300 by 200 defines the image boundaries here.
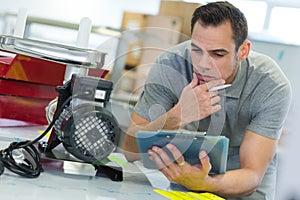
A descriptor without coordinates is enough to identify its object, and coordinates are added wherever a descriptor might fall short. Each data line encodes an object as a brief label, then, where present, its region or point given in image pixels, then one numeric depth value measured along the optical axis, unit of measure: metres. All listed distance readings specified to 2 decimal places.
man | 2.04
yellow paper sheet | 1.84
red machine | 2.39
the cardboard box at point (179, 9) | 5.19
